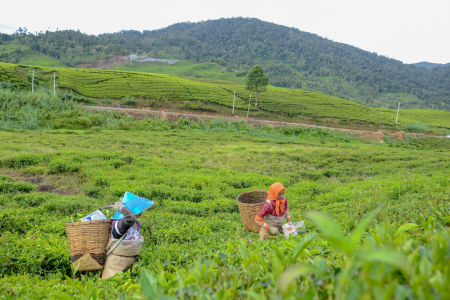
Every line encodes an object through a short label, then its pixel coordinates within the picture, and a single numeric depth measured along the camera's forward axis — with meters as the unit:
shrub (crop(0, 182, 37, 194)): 6.93
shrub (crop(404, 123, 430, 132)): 38.62
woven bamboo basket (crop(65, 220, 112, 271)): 3.51
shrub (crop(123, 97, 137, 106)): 38.39
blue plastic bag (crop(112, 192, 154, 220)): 3.73
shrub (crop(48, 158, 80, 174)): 9.08
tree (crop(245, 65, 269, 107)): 43.06
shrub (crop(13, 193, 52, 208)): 6.07
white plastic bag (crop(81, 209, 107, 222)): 3.77
